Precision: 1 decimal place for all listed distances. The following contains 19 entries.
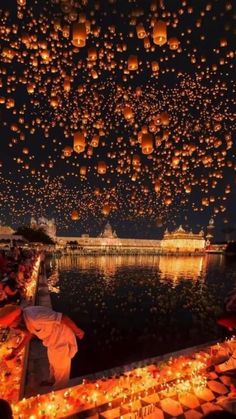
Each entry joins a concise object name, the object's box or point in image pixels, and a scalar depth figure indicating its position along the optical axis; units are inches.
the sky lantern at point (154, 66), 391.0
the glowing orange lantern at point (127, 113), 368.2
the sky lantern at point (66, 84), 396.5
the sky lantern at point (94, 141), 407.5
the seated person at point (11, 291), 346.0
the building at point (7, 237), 2009.1
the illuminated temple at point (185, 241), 5676.2
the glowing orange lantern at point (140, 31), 333.4
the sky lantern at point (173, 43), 323.3
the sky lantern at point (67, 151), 415.2
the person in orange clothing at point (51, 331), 179.8
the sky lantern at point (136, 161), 467.5
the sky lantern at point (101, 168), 366.9
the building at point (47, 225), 4874.5
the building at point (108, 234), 6562.0
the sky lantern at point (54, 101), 404.8
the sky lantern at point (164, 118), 379.6
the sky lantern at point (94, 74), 401.5
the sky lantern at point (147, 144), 318.7
